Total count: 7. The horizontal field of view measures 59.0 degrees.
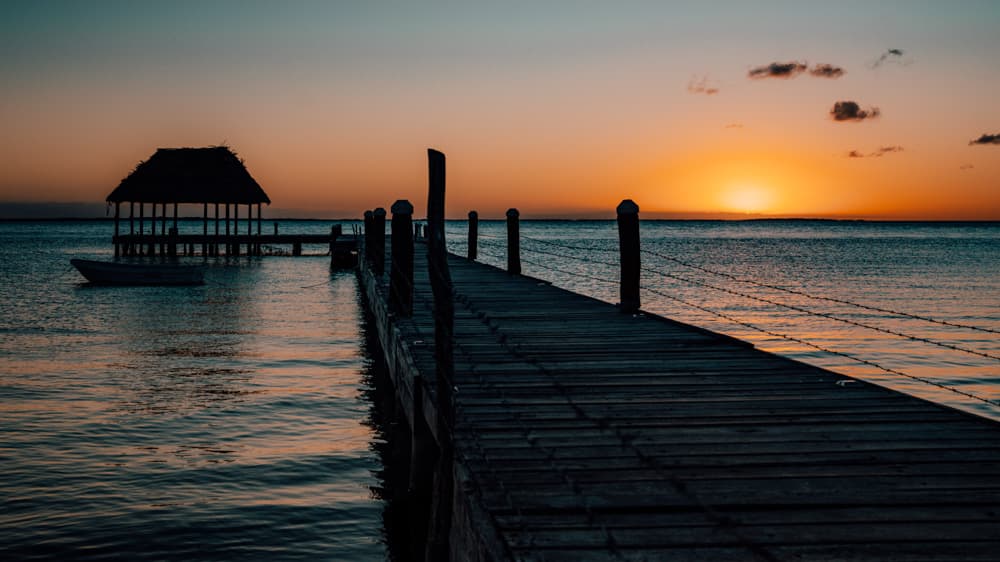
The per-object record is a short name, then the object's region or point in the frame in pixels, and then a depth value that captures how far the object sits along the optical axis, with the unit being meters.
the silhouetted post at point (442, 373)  5.12
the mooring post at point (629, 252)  10.66
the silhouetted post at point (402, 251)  10.34
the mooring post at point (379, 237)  15.88
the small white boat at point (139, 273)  30.42
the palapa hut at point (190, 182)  49.97
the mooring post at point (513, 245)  17.03
